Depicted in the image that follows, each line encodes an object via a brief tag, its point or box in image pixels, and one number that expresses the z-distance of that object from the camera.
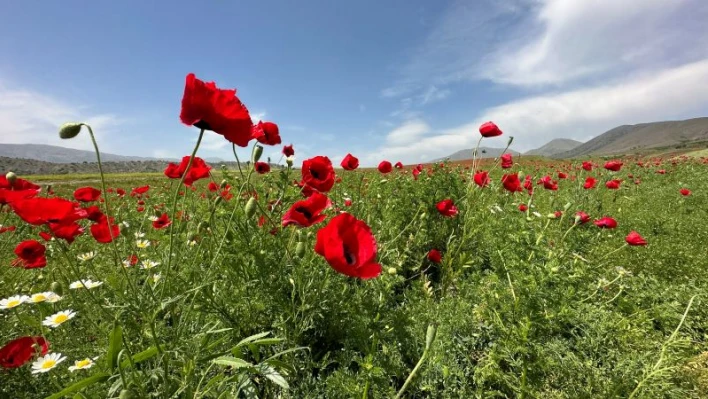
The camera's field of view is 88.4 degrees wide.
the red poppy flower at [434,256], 0.99
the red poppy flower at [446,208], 1.03
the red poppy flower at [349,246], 0.39
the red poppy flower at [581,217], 0.78
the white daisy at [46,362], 0.51
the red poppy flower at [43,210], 0.42
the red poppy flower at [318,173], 0.66
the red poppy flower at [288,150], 0.93
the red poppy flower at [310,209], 0.56
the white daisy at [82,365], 0.52
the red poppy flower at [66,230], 0.51
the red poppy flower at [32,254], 0.62
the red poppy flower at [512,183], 1.10
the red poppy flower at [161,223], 0.89
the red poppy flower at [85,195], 0.76
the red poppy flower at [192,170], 0.67
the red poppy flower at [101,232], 0.65
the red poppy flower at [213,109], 0.37
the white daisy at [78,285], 0.67
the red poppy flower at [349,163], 1.08
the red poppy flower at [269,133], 0.68
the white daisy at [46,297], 0.59
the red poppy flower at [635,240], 0.86
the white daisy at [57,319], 0.59
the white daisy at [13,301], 0.62
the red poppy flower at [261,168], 0.85
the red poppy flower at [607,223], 0.93
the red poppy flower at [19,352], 0.51
